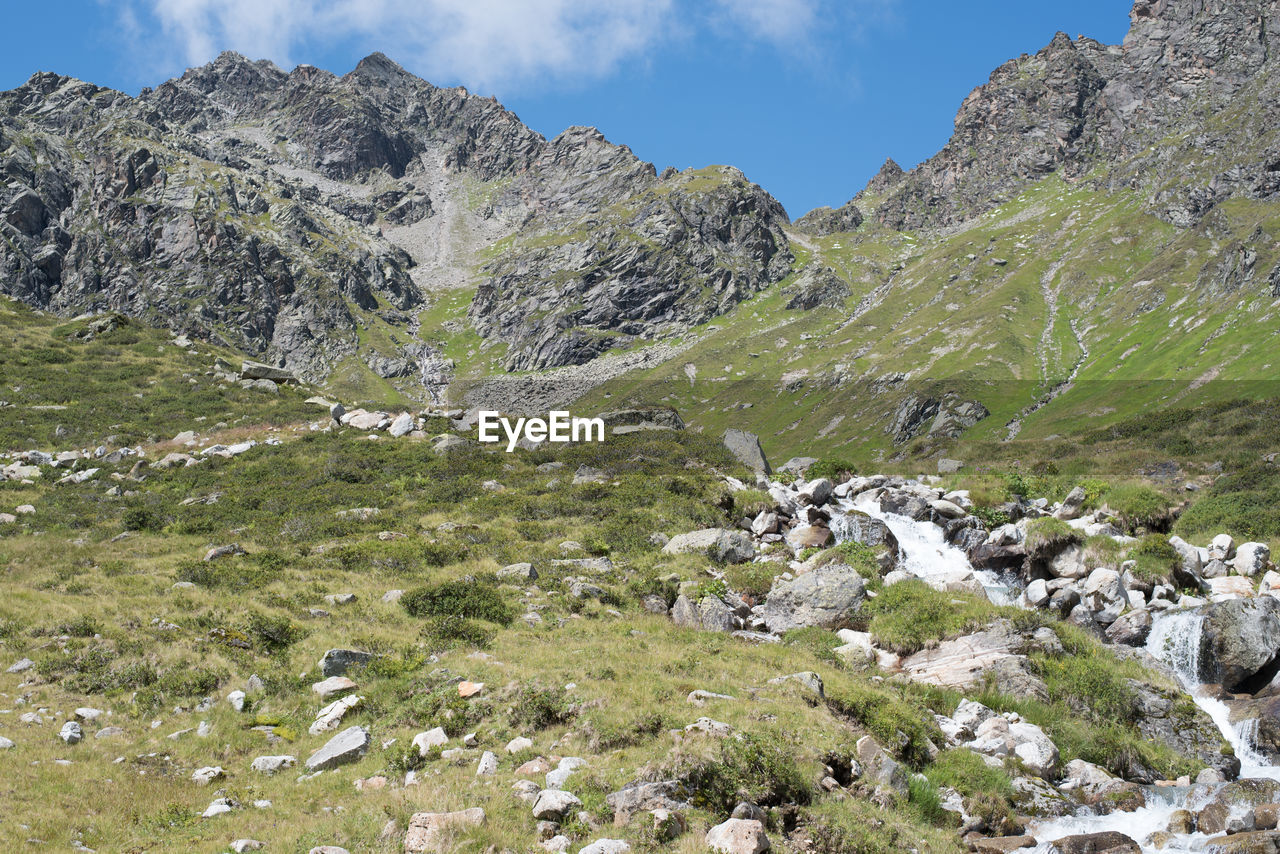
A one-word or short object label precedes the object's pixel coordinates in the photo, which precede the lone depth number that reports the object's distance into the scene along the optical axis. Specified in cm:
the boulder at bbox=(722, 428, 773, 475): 5169
